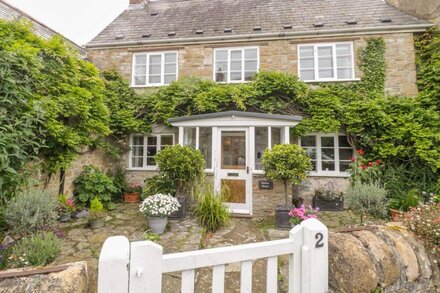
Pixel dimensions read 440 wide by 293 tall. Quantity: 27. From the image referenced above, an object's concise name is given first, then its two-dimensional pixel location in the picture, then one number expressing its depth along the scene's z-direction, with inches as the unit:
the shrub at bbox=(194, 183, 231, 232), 217.5
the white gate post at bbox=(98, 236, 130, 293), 50.6
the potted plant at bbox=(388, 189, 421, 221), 233.3
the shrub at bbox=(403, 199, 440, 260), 105.2
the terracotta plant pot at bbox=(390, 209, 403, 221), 229.9
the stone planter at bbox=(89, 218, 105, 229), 222.0
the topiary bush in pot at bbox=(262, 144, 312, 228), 246.7
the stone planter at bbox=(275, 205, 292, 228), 223.1
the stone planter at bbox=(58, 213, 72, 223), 235.5
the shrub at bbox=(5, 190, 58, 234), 163.9
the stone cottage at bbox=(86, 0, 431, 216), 285.0
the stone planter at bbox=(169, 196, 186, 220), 247.1
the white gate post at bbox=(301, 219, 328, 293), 70.2
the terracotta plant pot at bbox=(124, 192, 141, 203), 334.6
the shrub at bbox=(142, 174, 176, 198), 268.4
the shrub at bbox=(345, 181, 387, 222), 202.0
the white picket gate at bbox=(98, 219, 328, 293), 51.3
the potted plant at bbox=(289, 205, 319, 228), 193.0
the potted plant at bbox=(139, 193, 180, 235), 206.5
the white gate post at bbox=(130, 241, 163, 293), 52.7
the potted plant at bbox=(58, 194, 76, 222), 236.1
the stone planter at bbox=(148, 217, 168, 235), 207.0
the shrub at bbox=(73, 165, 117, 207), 281.7
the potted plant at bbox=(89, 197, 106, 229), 222.6
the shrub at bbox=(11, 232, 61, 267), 125.8
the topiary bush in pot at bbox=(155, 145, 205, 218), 261.1
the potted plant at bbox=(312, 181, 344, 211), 289.1
